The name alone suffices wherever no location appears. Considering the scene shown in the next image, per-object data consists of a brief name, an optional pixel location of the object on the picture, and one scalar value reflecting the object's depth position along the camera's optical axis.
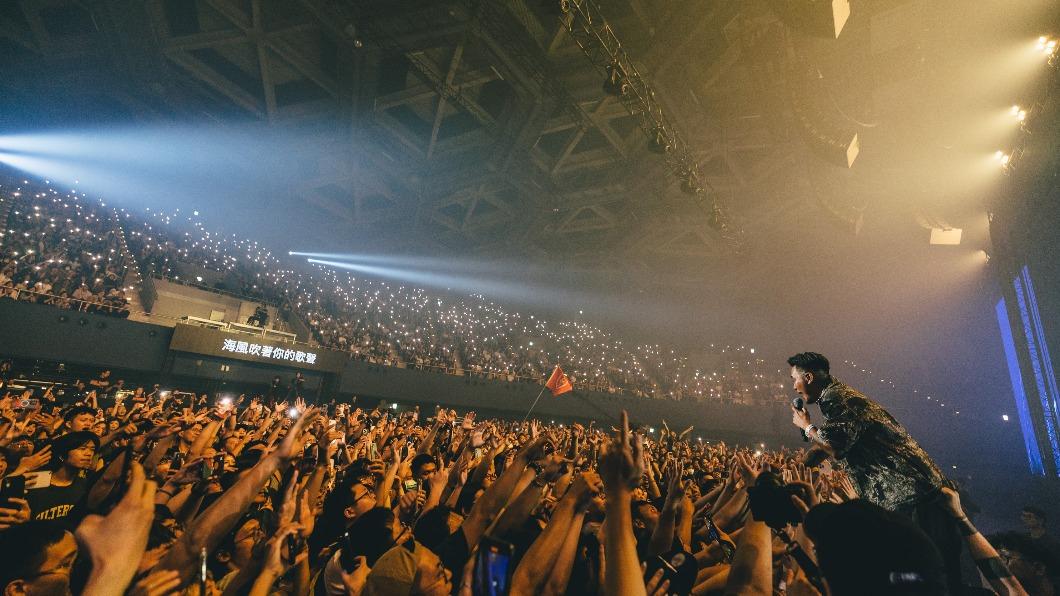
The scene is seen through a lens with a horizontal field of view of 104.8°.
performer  2.84
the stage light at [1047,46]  8.04
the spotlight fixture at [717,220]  15.80
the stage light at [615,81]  9.96
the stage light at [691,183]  13.64
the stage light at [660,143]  11.97
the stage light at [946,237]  14.38
